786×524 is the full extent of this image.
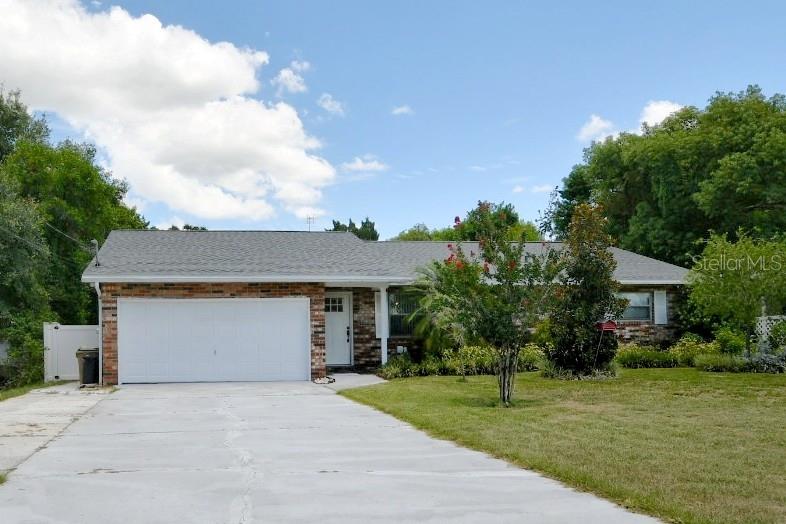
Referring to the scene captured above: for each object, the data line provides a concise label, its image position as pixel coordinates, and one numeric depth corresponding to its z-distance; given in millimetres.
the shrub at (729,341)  21422
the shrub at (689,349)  21406
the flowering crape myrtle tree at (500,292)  13188
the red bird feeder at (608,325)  17859
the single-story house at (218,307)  17859
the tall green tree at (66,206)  27734
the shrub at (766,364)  18938
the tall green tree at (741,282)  19014
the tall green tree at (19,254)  22422
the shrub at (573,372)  17656
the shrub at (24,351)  20156
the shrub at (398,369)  18641
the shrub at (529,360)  19859
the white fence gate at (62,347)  19688
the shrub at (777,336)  19641
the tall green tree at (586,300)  17344
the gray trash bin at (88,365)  17625
